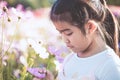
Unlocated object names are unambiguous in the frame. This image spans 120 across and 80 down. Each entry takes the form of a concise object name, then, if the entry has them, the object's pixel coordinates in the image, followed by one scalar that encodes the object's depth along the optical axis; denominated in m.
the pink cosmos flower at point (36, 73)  2.11
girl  1.66
